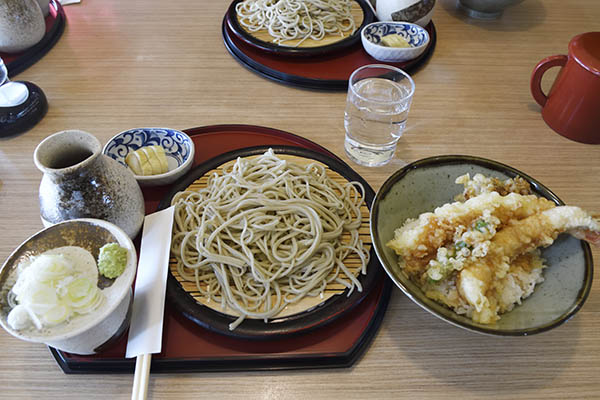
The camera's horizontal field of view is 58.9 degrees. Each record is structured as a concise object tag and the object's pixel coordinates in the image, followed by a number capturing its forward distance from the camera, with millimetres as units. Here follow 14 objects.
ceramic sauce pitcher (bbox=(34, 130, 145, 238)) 450
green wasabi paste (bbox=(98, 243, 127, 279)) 418
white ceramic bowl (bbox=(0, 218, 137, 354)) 388
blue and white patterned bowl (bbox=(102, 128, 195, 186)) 564
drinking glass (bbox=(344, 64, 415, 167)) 578
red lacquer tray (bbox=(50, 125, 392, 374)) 434
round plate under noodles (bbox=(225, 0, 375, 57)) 717
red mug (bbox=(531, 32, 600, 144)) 594
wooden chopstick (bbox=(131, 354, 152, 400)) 400
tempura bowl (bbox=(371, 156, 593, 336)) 411
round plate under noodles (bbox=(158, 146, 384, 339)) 440
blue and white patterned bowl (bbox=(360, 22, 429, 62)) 705
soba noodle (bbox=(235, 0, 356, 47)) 738
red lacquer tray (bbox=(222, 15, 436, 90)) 697
